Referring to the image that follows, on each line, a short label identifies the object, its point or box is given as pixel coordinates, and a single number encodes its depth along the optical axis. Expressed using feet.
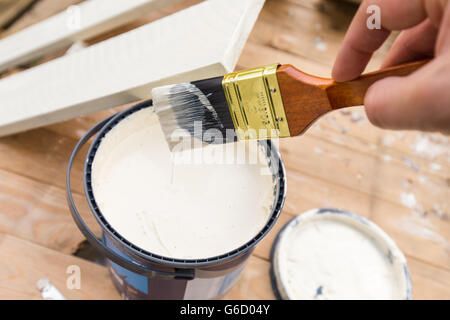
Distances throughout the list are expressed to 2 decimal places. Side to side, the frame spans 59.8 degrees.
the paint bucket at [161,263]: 1.83
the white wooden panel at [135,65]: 2.32
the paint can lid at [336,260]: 2.75
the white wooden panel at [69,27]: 3.24
